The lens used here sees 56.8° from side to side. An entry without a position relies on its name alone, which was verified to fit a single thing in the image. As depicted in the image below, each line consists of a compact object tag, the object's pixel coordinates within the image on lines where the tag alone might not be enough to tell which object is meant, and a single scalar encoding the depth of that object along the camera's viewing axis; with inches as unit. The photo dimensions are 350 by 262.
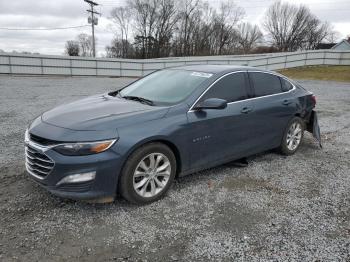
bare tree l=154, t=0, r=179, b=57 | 2195.4
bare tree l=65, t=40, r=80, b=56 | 2750.5
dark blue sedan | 128.6
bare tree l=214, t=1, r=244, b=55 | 2391.7
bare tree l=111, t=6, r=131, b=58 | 2453.2
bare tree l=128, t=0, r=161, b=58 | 2196.1
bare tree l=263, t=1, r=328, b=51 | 2812.5
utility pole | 1540.4
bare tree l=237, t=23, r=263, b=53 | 2618.1
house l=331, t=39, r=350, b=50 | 2105.6
